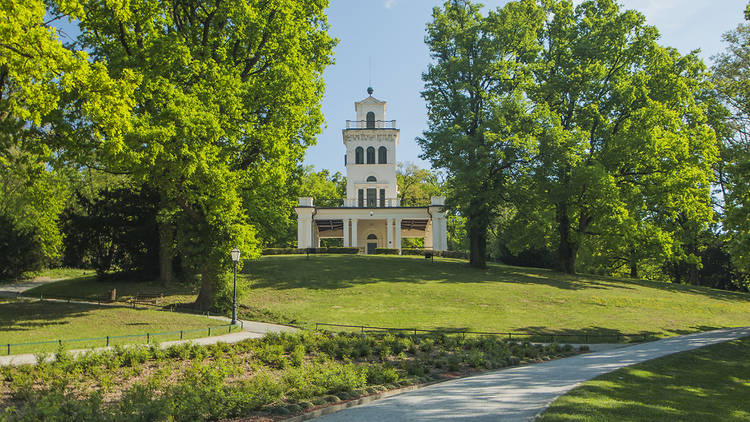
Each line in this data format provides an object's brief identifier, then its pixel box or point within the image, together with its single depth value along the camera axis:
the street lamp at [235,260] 19.83
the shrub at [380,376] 11.77
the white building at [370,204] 48.53
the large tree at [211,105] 17.62
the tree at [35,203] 17.20
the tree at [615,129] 32.62
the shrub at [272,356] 13.32
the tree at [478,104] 33.66
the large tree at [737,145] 17.45
